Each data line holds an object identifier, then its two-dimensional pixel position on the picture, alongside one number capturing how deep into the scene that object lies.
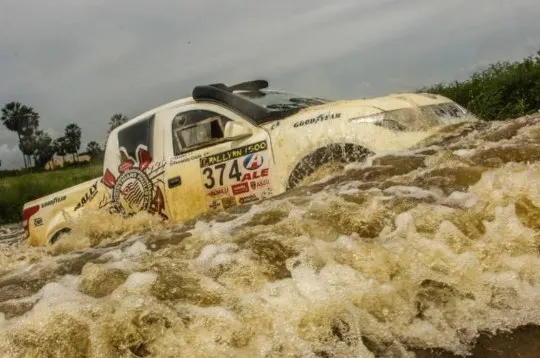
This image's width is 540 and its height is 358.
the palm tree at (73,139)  105.25
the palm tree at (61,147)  101.25
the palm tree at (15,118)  100.81
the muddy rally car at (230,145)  6.20
